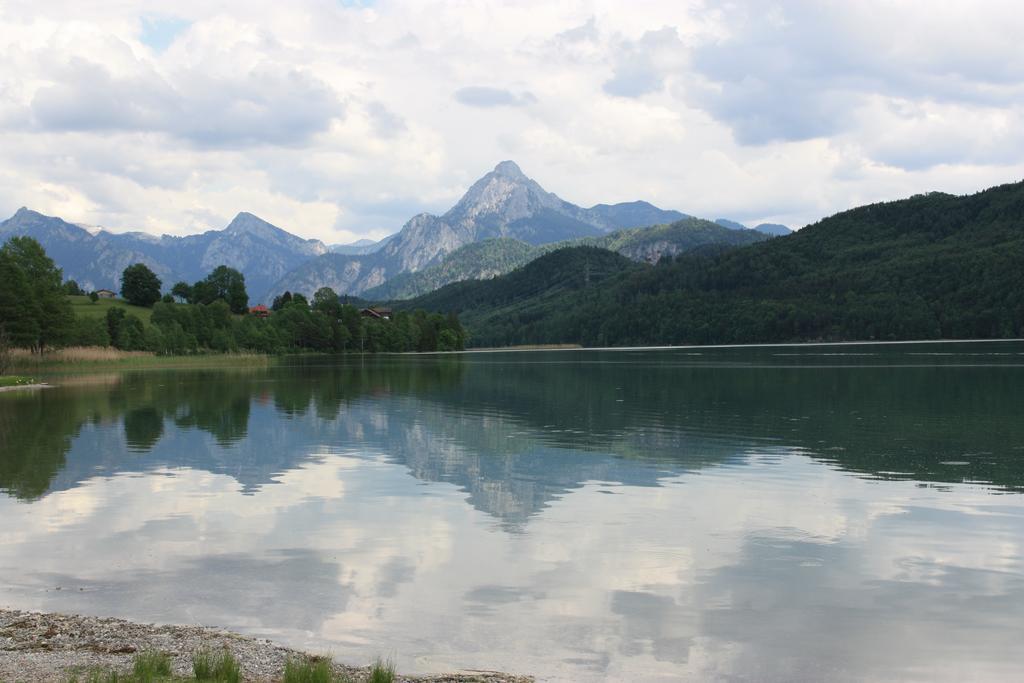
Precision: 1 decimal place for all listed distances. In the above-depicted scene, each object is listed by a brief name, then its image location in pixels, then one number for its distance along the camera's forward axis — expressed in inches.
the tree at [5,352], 4441.4
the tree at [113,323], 6752.0
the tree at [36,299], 4825.3
